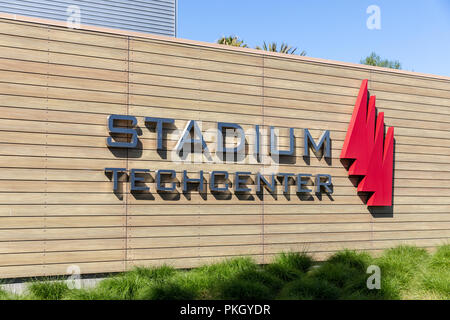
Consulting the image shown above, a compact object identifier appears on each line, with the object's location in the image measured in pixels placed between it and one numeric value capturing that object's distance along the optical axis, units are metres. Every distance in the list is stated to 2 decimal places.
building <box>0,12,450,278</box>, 5.88
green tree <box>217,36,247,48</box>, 20.75
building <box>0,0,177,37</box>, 12.80
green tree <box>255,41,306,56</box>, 22.23
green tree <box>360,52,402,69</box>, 30.98
